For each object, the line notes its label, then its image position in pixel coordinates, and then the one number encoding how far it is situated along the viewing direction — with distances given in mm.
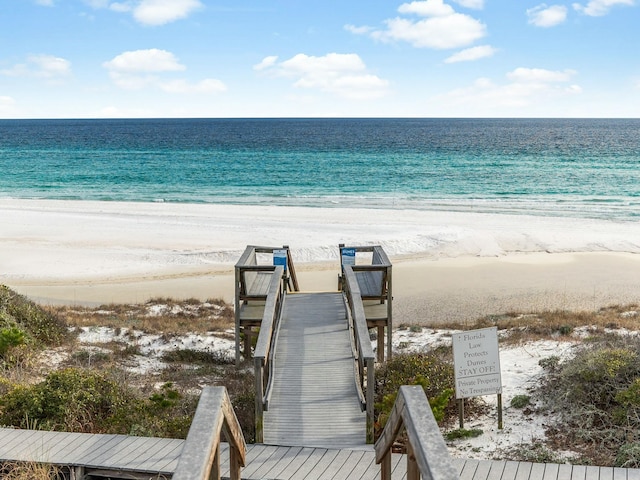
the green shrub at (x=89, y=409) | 7789
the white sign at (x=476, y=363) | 8242
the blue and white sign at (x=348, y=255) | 13930
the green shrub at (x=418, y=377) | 8789
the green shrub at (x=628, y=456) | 6512
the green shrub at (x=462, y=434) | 7949
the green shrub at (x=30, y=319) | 13061
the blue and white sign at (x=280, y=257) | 13930
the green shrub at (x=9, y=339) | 11484
